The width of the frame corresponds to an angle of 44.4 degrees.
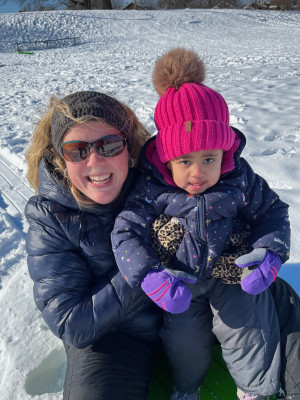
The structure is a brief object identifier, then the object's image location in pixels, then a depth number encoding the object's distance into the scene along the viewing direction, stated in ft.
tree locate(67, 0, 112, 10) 100.63
